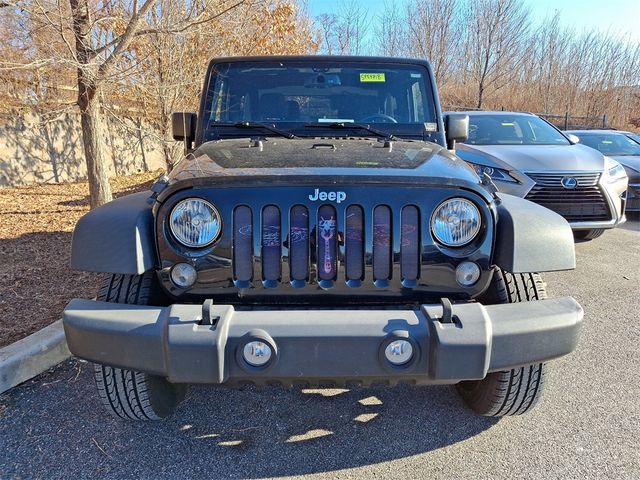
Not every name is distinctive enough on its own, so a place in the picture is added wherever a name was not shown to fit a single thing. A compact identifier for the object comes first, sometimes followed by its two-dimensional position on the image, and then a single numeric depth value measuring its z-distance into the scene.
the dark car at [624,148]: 7.86
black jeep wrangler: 1.80
